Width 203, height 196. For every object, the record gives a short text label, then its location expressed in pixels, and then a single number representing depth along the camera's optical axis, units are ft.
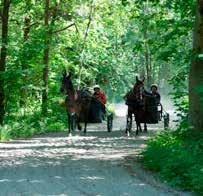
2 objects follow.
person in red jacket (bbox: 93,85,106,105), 83.82
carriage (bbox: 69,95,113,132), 81.51
